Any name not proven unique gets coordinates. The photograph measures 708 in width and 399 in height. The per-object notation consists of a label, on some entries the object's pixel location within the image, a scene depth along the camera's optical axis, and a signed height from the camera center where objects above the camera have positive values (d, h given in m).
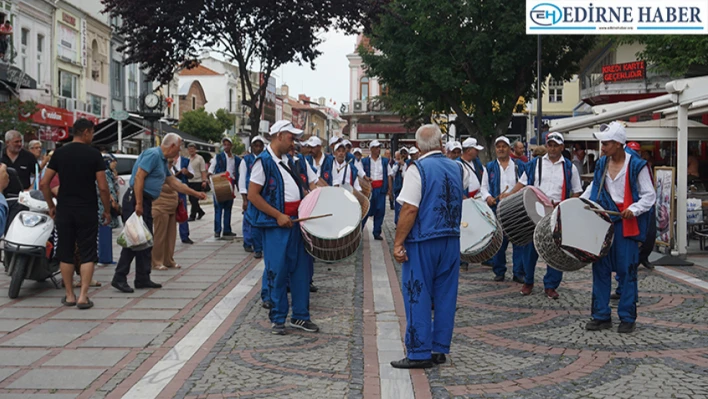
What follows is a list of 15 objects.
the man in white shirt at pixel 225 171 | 14.59 +0.24
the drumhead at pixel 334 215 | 6.66 -0.27
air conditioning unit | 75.56 +7.66
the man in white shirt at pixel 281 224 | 6.72 -0.35
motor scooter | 8.41 -0.67
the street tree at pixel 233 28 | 15.84 +3.30
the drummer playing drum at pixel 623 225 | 6.89 -0.35
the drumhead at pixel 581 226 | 6.89 -0.36
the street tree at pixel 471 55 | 29.30 +5.11
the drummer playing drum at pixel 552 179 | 8.87 +0.07
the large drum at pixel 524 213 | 8.52 -0.31
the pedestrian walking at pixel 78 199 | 7.81 -0.16
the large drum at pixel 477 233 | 7.73 -0.48
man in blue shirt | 8.97 -0.12
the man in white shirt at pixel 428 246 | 5.67 -0.46
